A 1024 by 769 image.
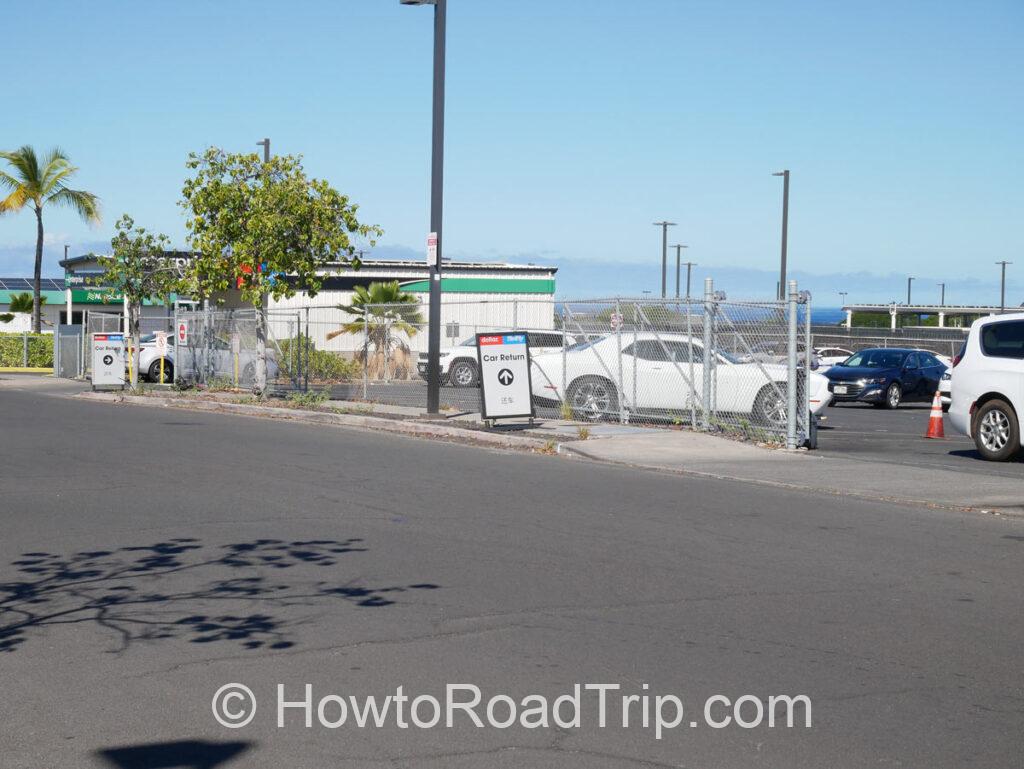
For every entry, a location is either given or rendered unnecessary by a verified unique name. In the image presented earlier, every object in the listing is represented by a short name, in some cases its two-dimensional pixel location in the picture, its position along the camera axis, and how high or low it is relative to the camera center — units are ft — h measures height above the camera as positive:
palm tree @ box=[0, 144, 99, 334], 140.67 +20.48
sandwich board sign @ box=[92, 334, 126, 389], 94.07 -0.06
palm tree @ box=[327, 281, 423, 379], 84.29 +2.09
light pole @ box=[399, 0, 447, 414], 63.67 +10.52
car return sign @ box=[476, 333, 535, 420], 61.26 -0.42
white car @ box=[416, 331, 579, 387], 97.66 +0.14
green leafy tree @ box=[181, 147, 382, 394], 76.84 +9.03
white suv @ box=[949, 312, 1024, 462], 49.93 -0.32
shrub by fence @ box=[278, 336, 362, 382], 87.86 -0.07
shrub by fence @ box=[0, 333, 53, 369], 140.05 +0.83
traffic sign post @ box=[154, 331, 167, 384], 101.30 +1.50
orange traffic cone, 63.62 -2.56
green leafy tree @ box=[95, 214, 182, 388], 95.09 +7.33
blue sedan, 92.68 -0.10
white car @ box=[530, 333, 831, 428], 60.18 -0.50
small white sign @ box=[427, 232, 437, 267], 63.62 +6.41
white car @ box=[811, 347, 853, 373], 139.07 +2.70
